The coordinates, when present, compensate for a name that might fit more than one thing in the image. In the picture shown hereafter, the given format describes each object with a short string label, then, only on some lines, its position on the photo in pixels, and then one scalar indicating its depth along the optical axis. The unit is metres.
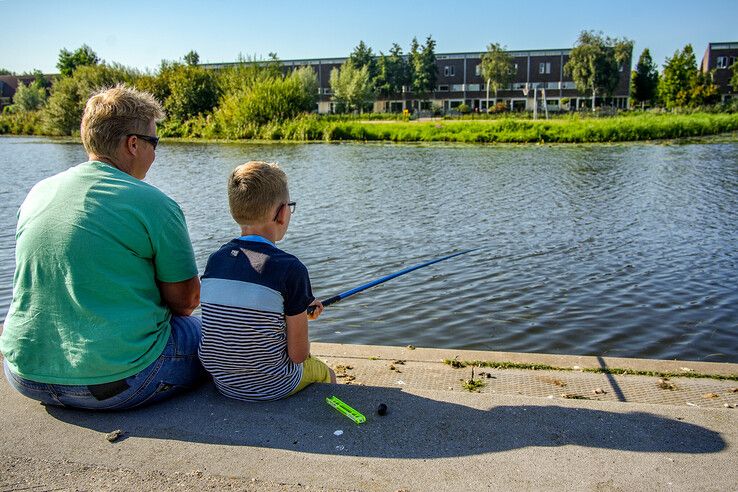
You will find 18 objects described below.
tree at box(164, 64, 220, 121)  43.50
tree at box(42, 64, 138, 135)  44.72
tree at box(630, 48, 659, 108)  63.25
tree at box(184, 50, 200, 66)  77.12
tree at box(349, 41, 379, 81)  68.56
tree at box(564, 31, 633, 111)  53.94
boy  2.43
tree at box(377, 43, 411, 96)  67.25
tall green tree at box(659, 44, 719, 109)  49.12
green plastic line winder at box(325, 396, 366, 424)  2.51
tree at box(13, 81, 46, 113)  60.38
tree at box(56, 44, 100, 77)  69.44
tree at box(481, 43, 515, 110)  58.97
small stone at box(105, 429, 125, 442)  2.40
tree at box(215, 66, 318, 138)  37.16
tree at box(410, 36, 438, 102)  65.50
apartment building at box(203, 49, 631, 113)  65.38
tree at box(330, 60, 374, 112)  59.44
